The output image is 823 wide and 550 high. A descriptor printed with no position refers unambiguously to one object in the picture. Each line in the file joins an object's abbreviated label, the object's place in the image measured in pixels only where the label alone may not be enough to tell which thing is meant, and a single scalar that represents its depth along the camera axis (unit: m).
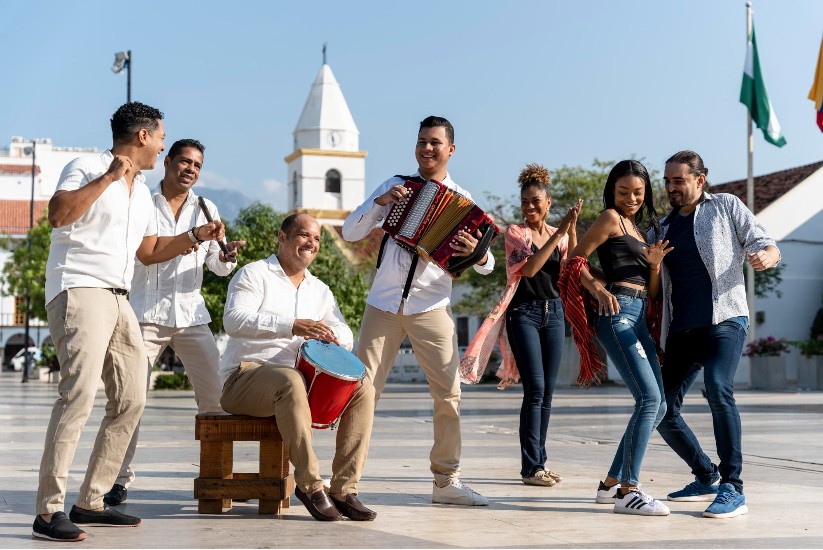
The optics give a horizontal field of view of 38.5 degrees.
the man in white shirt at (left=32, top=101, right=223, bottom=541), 5.75
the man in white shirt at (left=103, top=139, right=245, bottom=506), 7.17
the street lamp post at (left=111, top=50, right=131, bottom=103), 30.77
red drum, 6.38
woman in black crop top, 6.97
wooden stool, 6.56
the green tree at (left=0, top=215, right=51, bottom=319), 54.19
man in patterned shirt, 6.87
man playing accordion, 7.23
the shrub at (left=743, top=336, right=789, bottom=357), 31.14
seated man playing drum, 6.33
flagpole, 31.98
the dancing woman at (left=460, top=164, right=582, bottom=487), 8.18
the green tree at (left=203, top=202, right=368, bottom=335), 32.28
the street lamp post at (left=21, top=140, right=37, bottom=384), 44.04
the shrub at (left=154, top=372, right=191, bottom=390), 33.22
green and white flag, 31.59
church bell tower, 89.69
